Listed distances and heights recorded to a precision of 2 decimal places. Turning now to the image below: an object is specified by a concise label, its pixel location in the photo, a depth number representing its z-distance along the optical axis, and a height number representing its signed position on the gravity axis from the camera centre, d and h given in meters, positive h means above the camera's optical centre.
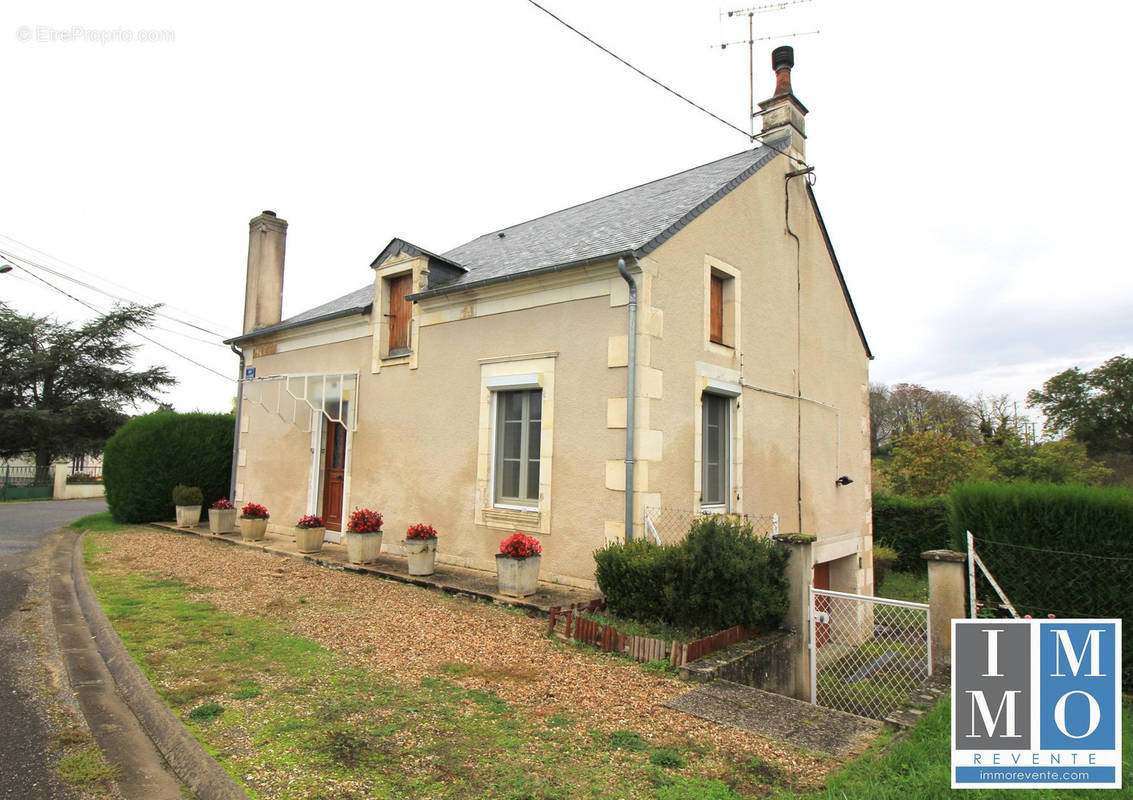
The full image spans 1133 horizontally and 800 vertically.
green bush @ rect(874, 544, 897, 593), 15.71 -2.45
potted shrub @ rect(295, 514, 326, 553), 9.70 -1.31
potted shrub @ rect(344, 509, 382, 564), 8.77 -1.21
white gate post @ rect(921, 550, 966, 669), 5.25 -1.08
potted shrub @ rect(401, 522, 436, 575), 8.05 -1.22
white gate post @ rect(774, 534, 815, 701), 6.21 -1.42
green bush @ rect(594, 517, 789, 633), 5.74 -1.11
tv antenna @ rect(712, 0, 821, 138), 10.91 +7.32
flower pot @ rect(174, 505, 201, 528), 12.69 -1.38
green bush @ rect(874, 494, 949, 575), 17.27 -1.67
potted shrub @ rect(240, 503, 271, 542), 10.89 -1.28
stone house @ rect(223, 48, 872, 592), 7.46 +1.10
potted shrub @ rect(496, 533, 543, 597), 6.89 -1.22
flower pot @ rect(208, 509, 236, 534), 11.65 -1.35
